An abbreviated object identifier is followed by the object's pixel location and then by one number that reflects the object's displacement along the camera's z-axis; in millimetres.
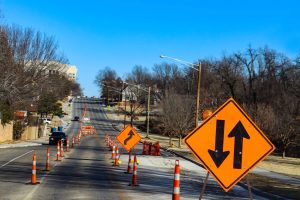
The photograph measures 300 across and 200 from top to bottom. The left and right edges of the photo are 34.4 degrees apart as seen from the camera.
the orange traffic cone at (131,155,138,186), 15531
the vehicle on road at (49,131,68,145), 46000
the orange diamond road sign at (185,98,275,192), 8078
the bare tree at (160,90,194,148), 51600
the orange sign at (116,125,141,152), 21391
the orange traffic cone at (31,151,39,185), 14625
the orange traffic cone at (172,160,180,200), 8742
